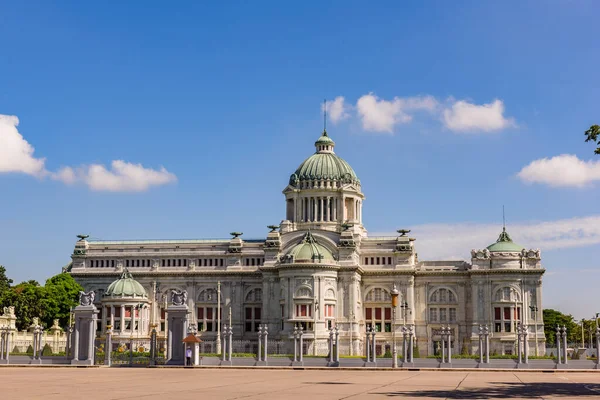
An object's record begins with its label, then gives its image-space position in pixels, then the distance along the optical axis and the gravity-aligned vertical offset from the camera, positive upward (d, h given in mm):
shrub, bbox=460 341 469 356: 133125 -2052
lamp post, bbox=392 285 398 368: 83938 -1526
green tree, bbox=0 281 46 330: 130375 +4753
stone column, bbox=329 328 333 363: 87981 -1614
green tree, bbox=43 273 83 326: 138875 +6041
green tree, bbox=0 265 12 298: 145325 +9450
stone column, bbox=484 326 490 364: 88600 -1765
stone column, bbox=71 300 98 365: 84500 +77
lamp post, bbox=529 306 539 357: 132375 +3669
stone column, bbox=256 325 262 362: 88062 -2006
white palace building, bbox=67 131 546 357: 130875 +8749
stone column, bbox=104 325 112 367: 83819 -1707
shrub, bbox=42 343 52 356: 96562 -1997
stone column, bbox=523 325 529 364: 94025 -137
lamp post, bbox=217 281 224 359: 132462 +3577
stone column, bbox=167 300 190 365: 83562 +330
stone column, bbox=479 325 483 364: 88012 -851
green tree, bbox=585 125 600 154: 50688 +12145
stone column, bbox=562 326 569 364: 84200 -1746
